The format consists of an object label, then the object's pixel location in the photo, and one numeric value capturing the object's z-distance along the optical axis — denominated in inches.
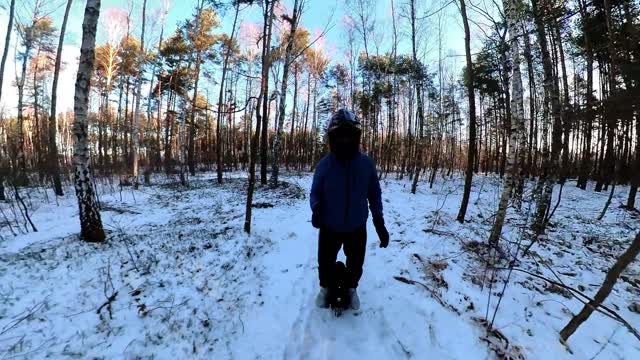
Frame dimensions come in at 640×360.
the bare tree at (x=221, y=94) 667.2
